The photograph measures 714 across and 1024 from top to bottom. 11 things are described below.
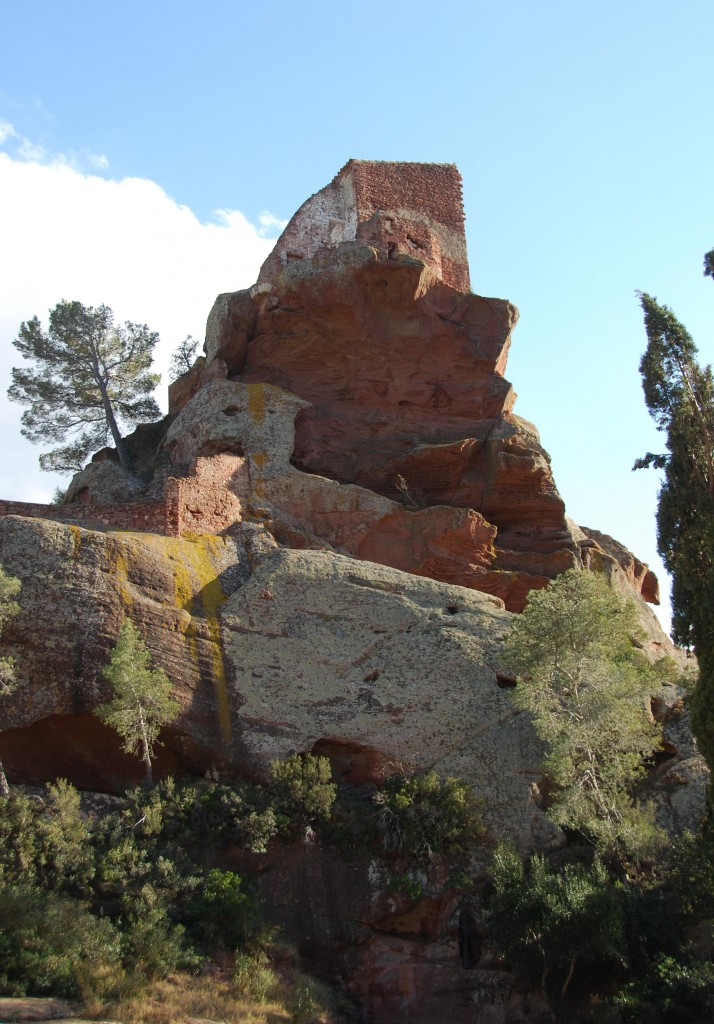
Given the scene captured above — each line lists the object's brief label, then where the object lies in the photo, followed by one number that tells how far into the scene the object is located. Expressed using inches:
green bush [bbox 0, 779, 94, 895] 649.6
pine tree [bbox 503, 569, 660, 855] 714.2
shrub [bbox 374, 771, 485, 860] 721.0
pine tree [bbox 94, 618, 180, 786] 741.3
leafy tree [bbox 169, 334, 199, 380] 1605.3
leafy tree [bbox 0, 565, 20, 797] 733.3
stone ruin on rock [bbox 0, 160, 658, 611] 1055.6
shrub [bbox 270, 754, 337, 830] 732.7
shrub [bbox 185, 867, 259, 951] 653.9
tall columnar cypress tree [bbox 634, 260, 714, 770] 745.0
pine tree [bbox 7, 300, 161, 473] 1381.6
